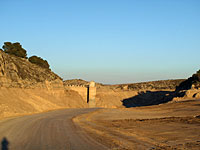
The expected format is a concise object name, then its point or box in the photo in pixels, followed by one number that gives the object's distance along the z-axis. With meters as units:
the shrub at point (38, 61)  90.31
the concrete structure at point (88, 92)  63.53
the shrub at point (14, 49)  79.50
